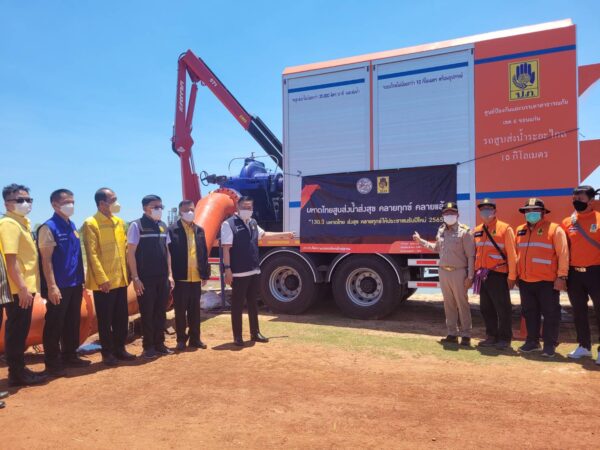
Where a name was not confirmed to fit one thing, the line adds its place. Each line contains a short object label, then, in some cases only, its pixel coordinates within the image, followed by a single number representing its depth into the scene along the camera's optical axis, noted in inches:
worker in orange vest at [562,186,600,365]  209.2
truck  260.2
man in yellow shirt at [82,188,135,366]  202.7
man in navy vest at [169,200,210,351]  230.4
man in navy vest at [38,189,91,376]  183.6
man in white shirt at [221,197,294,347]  237.1
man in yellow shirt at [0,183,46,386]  169.8
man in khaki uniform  240.5
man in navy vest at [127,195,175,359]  213.9
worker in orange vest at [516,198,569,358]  215.0
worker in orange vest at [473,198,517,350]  229.3
